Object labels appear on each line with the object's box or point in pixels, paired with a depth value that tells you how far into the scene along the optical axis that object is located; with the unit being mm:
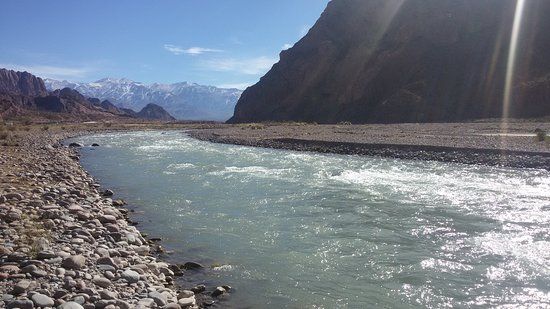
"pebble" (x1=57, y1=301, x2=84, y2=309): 6008
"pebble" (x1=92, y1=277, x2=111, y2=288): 7055
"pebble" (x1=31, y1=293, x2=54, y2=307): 6021
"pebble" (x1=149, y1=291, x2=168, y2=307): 6793
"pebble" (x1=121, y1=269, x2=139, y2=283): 7488
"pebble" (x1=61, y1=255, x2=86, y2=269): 7507
